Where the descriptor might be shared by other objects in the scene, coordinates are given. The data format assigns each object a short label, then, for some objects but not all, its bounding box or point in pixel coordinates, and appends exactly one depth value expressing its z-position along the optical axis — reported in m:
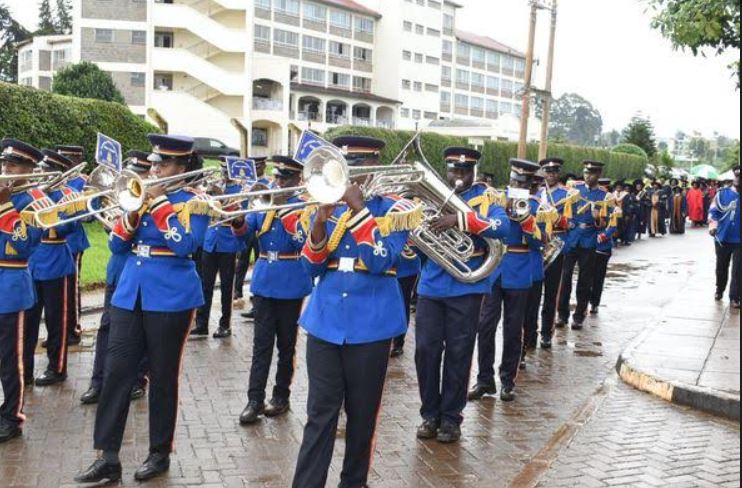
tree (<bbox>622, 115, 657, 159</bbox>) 68.81
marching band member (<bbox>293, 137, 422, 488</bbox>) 4.84
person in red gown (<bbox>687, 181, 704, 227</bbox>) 34.88
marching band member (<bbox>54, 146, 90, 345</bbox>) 8.50
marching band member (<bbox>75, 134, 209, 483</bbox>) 5.50
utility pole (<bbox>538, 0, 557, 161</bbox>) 29.16
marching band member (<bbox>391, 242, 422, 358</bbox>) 9.46
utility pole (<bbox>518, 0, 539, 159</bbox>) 26.83
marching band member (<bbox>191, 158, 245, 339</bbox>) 10.38
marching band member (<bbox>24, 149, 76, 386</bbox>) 7.90
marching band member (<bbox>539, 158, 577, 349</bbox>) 10.59
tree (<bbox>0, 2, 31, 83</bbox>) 80.00
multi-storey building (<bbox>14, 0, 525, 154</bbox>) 55.19
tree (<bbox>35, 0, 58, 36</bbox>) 85.69
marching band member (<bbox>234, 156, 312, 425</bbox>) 7.00
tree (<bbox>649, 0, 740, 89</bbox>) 8.20
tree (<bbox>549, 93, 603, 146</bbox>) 153.62
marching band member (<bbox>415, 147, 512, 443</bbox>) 6.57
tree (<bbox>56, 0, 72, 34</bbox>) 86.69
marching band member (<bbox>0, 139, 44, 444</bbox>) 6.21
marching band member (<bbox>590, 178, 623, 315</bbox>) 12.54
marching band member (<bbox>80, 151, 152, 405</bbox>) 7.31
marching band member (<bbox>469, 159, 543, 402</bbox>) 7.86
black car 42.85
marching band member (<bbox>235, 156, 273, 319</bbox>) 12.05
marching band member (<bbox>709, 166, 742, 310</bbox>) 13.80
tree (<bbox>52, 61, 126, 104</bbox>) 40.69
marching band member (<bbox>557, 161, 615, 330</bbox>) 11.99
